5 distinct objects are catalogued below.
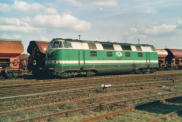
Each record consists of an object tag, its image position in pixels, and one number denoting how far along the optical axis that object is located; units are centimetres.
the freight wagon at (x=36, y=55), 1989
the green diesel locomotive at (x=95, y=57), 1648
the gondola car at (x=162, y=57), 2943
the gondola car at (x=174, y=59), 3109
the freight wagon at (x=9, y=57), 1756
